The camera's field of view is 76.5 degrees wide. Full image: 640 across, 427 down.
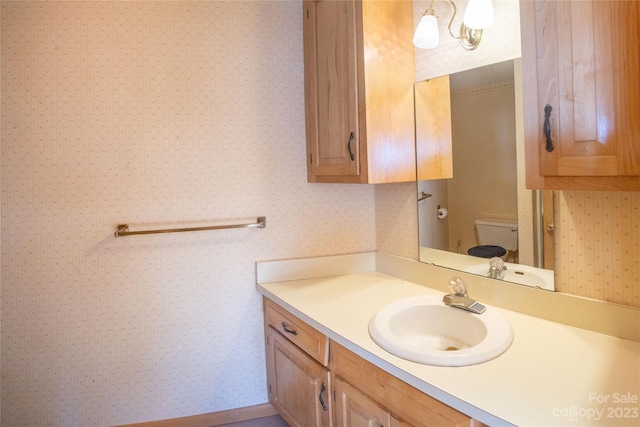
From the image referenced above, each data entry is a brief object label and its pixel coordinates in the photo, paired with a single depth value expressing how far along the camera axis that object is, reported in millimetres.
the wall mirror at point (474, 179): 1468
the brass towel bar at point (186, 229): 1894
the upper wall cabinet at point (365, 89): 1676
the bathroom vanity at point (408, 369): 891
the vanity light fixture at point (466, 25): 1426
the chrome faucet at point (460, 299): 1408
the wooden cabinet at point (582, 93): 892
